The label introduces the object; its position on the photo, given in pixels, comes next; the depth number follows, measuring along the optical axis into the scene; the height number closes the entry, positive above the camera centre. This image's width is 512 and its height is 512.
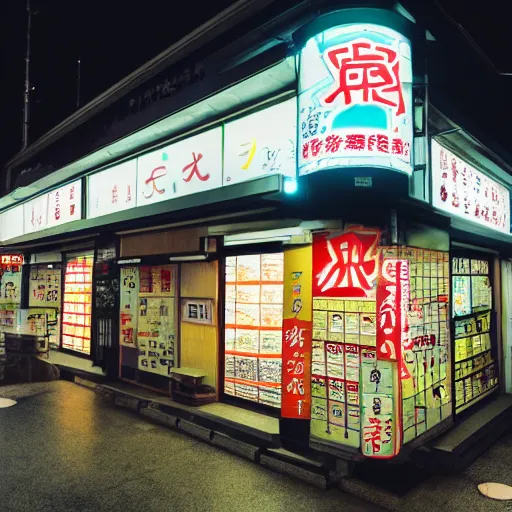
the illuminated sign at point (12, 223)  19.98 +2.57
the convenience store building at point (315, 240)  7.08 +0.80
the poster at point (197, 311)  10.48 -0.80
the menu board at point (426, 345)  7.36 -1.16
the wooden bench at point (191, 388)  9.95 -2.52
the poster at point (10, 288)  19.44 -0.46
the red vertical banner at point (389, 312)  7.06 -0.54
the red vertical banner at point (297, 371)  7.97 -1.68
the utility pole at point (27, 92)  19.86 +8.52
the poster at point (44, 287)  18.13 -0.38
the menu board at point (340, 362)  7.35 -1.42
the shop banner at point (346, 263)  7.33 +0.26
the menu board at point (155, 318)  11.59 -1.08
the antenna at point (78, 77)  19.61 +8.90
